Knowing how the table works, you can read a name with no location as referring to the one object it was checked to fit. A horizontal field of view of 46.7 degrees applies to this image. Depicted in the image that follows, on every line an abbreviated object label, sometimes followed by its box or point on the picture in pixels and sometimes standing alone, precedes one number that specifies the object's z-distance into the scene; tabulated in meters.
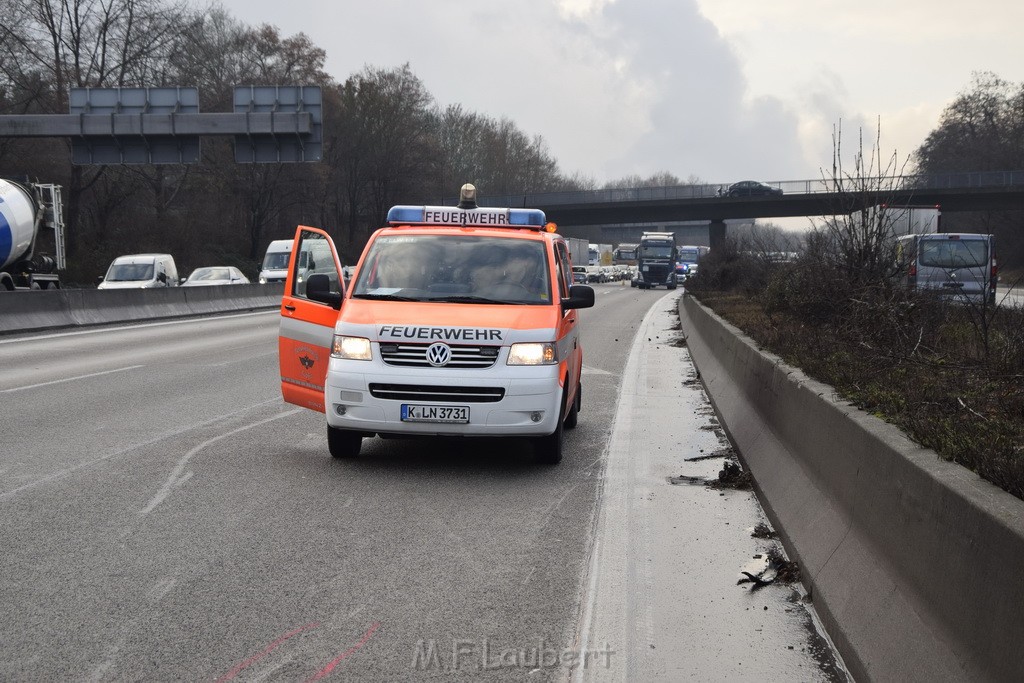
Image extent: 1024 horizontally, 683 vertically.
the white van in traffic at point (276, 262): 43.72
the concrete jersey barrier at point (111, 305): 24.95
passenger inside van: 9.79
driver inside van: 9.78
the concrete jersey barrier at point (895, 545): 3.48
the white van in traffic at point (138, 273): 34.75
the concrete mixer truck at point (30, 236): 29.50
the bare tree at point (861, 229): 14.73
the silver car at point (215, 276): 41.44
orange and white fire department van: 8.73
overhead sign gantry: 43.22
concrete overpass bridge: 76.19
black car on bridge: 85.50
